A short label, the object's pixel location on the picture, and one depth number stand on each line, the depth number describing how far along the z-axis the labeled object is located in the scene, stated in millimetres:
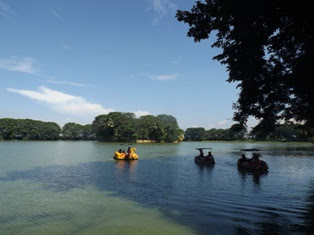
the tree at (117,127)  115062
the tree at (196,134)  190125
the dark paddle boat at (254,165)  28812
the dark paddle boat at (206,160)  36547
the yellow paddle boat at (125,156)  40969
